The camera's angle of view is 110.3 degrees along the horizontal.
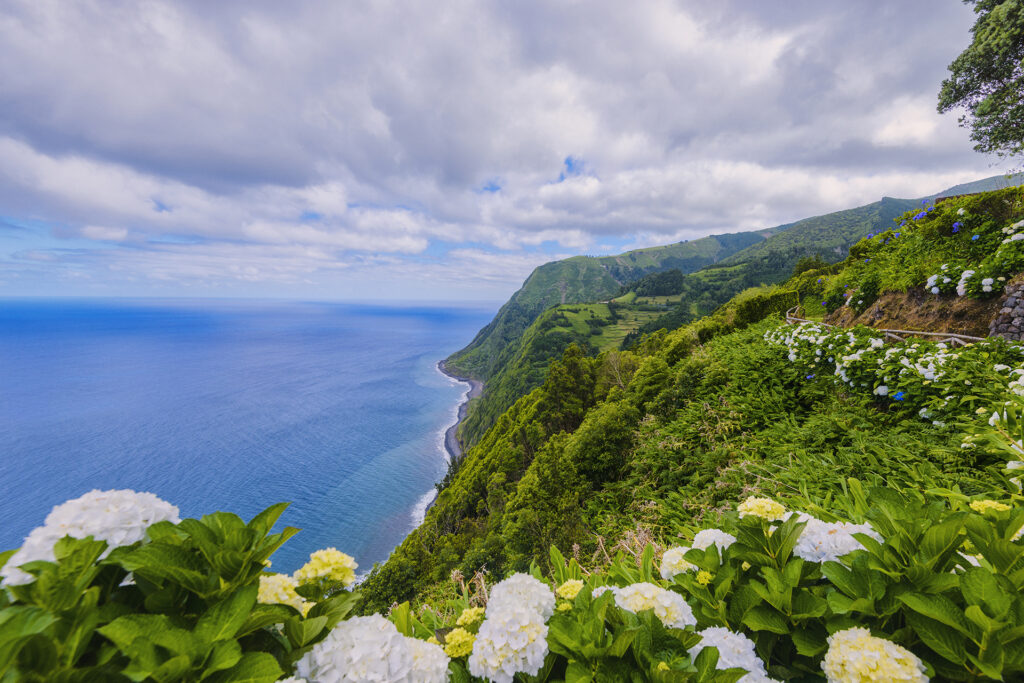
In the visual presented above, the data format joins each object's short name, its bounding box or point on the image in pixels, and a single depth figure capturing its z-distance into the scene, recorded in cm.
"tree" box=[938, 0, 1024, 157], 1072
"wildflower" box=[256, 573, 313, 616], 134
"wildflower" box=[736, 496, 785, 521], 197
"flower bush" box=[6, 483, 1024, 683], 99
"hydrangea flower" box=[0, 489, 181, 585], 107
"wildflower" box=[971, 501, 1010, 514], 196
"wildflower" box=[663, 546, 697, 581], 215
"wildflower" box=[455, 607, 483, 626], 183
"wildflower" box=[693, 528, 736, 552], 214
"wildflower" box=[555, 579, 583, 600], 190
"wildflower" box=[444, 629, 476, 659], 163
